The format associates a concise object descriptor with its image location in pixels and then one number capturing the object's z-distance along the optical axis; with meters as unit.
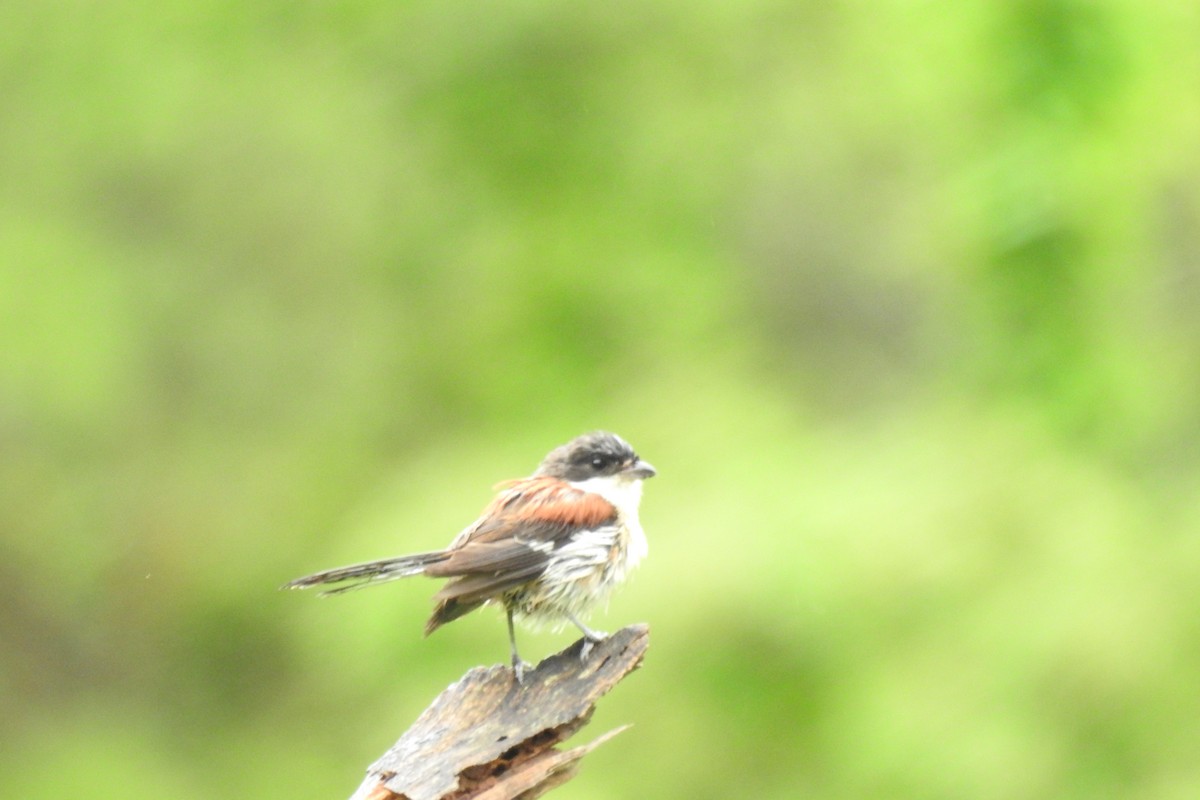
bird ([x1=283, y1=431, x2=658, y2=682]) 8.79
